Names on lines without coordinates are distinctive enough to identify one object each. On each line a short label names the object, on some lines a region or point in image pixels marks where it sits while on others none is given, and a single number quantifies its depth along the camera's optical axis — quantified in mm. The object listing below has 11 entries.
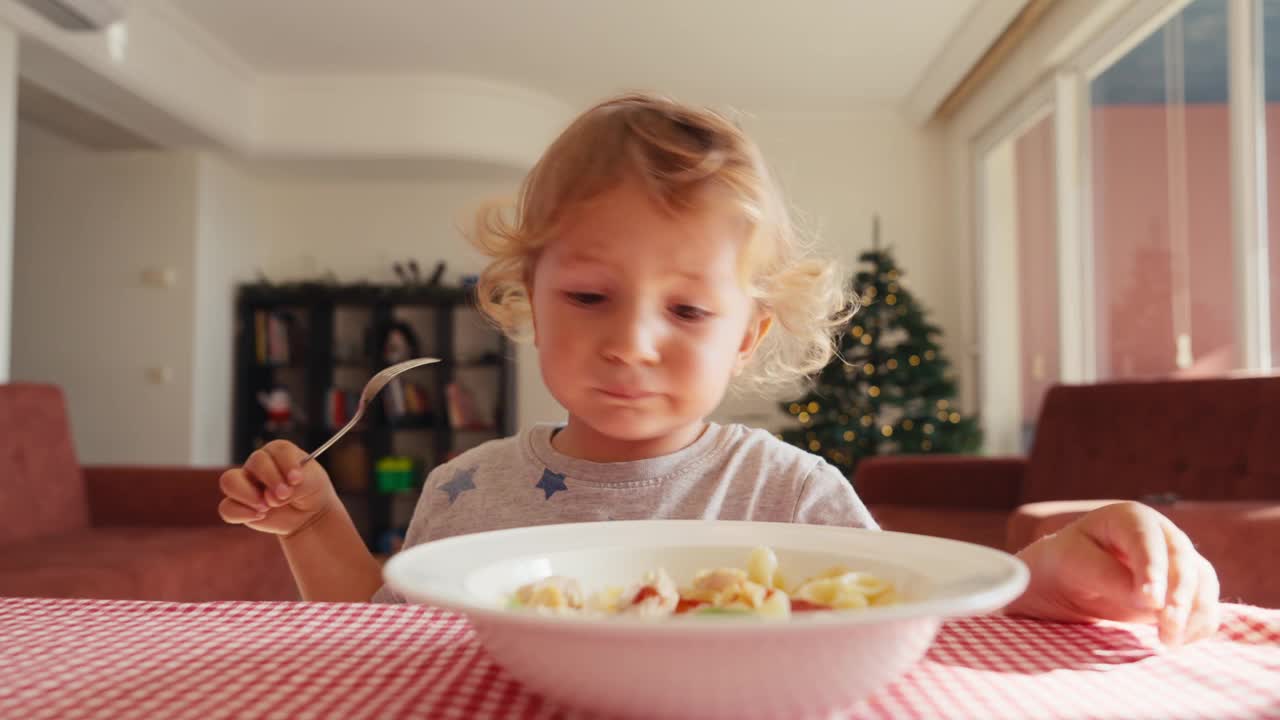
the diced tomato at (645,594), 437
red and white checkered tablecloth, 437
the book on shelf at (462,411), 6320
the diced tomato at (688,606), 449
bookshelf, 6234
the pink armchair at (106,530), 2414
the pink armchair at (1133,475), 1623
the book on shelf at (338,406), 6262
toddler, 791
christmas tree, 4914
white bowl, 337
